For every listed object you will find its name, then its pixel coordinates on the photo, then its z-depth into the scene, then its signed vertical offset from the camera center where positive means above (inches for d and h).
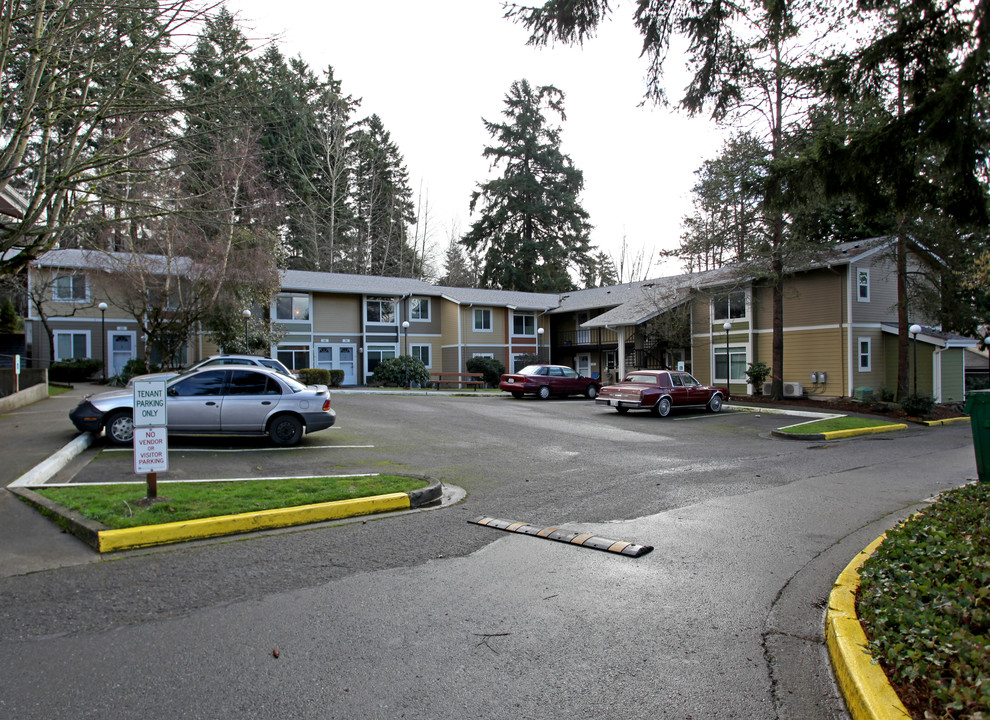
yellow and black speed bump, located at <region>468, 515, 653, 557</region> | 245.6 -73.5
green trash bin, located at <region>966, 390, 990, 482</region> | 368.2 -45.4
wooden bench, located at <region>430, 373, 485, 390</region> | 1424.0 -57.6
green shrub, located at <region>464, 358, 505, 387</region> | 1531.7 -30.0
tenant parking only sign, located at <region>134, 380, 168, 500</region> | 286.0 -30.4
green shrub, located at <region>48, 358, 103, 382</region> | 1193.4 -17.3
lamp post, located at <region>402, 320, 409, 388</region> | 1396.4 +5.2
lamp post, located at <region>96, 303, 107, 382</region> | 1204.6 +70.9
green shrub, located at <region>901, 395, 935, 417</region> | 891.4 -78.1
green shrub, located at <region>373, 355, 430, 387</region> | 1393.9 -35.7
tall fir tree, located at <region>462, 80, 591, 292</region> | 2335.1 +517.8
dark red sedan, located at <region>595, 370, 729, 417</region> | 838.5 -54.0
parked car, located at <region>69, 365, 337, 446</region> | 472.1 -36.3
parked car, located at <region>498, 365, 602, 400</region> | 1104.8 -48.3
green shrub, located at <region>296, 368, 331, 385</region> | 1275.8 -38.2
